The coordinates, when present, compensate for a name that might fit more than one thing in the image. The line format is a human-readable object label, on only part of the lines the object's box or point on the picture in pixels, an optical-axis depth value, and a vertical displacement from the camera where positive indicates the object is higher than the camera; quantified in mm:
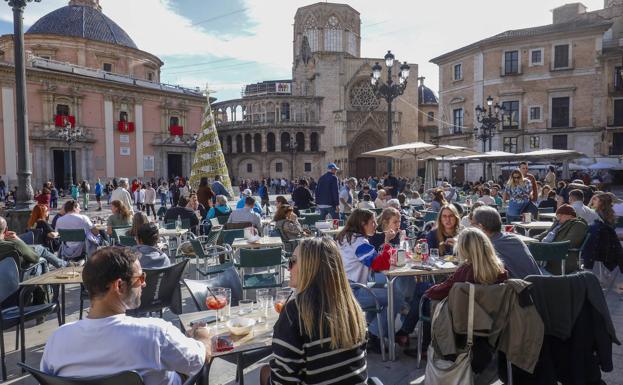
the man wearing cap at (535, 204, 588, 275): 5816 -806
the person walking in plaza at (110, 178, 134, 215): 11500 -461
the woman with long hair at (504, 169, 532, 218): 9438 -497
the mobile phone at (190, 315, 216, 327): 3000 -1033
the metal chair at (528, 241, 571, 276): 5090 -942
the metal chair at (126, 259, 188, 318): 4156 -1134
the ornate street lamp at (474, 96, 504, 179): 22341 +2734
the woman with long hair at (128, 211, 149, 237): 4998 -533
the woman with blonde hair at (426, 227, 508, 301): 2965 -647
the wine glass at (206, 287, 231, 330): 2984 -879
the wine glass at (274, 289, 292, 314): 3016 -891
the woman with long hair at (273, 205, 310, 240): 7094 -826
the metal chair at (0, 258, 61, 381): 3928 -1320
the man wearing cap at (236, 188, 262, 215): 9441 -721
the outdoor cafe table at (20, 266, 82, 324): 4102 -1020
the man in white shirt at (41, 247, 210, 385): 1871 -739
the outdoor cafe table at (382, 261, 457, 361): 4203 -1194
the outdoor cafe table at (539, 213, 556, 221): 9057 -969
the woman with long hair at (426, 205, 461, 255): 5191 -689
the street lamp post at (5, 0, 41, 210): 8719 +1751
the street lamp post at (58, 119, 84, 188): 24733 +2707
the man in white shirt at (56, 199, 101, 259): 7070 -948
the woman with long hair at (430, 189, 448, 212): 7984 -448
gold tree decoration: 16438 +750
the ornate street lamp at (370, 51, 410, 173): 12508 +2750
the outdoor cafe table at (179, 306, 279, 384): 2545 -1046
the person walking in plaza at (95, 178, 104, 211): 23512 -825
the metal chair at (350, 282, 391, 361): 4026 -1345
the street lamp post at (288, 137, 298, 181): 39250 +2336
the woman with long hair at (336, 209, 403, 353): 4172 -812
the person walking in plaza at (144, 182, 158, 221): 17938 -929
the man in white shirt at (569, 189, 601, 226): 6788 -596
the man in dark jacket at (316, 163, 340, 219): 10469 -537
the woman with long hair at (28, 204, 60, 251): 7812 -925
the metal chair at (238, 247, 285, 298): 5262 -1088
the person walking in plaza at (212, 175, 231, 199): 12572 -437
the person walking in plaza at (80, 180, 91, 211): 21428 -876
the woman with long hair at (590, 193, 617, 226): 6336 -585
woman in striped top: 2023 -750
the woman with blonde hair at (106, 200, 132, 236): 7746 -747
